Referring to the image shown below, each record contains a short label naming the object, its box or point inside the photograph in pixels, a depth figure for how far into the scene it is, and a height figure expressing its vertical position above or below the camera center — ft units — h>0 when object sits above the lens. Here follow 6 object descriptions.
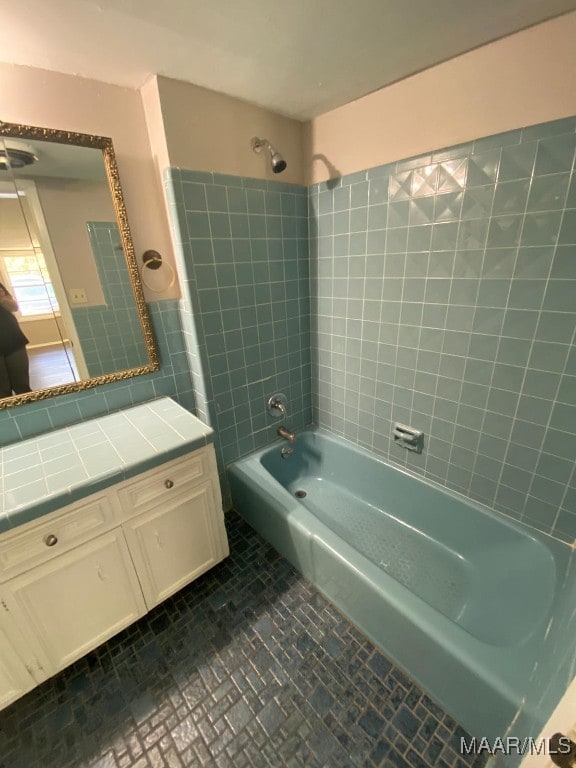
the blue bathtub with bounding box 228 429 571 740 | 3.13 -4.12
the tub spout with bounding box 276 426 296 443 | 6.49 -3.30
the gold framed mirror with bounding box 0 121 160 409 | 3.67 +0.21
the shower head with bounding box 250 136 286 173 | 4.56 +1.55
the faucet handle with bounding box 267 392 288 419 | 6.35 -2.67
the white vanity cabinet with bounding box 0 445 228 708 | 3.25 -3.27
